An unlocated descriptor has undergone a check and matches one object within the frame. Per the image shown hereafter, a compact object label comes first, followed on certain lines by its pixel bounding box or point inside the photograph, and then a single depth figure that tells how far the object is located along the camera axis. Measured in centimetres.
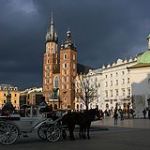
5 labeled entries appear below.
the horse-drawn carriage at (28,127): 825
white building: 5604
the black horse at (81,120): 937
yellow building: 9528
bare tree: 5769
